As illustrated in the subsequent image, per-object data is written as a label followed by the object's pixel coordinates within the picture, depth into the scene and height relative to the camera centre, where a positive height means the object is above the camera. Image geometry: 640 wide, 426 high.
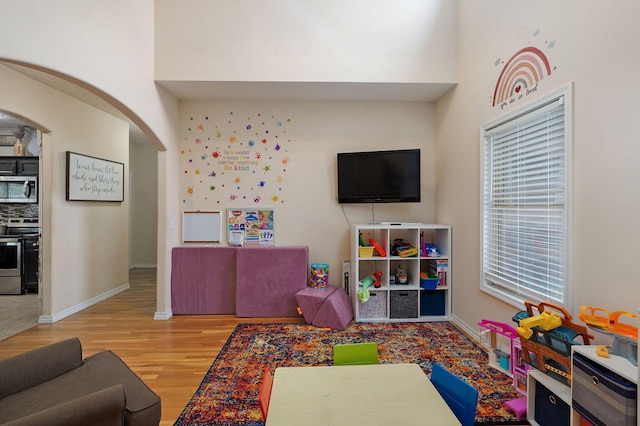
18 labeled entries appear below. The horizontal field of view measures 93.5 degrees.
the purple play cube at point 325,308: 3.32 -1.05
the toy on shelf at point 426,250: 3.63 -0.42
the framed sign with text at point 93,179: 3.82 +0.50
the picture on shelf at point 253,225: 3.97 -0.14
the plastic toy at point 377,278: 3.58 -0.76
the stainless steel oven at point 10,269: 4.59 -0.84
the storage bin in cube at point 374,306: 3.54 -1.08
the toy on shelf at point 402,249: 3.55 -0.40
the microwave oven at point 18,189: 4.75 +0.40
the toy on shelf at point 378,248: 3.56 -0.39
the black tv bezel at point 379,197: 3.67 +0.23
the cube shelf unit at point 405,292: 3.53 -0.92
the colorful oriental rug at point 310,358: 1.99 -1.27
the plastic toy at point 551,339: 1.73 -0.74
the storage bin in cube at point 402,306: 3.55 -1.07
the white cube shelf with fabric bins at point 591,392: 1.28 -0.84
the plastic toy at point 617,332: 1.42 -0.57
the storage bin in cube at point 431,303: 3.60 -1.05
